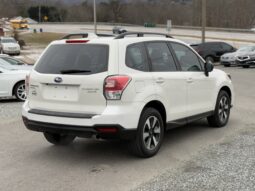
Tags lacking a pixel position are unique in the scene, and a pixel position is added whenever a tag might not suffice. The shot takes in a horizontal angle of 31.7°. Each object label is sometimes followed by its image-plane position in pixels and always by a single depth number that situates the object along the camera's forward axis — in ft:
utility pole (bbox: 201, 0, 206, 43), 116.57
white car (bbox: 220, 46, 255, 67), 89.98
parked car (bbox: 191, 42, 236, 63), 102.99
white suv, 18.66
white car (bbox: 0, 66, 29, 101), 40.78
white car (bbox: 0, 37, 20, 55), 140.46
